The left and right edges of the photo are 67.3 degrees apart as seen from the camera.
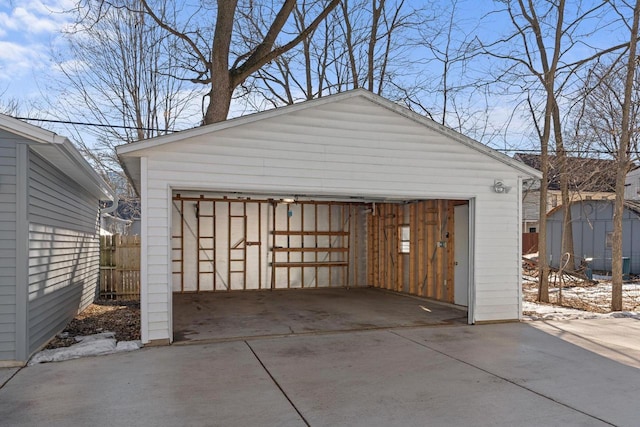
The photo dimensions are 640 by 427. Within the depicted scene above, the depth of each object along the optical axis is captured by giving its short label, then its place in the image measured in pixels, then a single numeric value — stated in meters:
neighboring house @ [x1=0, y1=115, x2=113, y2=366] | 5.37
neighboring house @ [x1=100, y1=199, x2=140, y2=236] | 15.14
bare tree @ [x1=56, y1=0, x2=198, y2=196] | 15.60
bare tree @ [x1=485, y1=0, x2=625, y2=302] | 11.18
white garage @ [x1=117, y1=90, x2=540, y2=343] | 6.43
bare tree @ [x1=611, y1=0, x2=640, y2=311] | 9.81
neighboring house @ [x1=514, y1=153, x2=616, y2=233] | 12.97
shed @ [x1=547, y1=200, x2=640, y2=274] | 17.48
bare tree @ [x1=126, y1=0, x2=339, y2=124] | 11.79
